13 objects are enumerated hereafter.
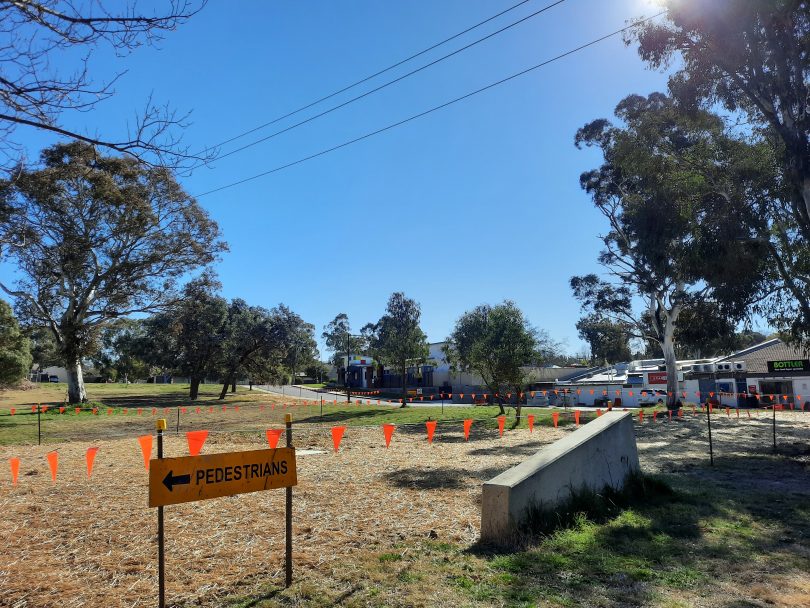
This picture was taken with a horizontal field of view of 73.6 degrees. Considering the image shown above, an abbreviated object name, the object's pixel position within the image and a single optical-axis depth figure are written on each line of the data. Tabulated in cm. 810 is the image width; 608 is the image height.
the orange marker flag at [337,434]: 1167
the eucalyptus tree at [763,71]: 1369
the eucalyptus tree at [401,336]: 3709
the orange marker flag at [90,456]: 947
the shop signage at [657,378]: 4594
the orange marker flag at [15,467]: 904
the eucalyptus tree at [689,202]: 1631
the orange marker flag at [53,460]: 912
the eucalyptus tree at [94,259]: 2267
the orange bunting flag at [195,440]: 1019
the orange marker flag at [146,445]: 883
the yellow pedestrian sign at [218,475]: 416
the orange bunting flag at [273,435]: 962
